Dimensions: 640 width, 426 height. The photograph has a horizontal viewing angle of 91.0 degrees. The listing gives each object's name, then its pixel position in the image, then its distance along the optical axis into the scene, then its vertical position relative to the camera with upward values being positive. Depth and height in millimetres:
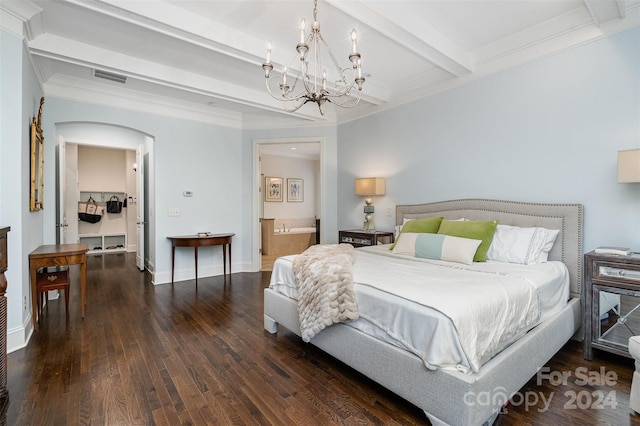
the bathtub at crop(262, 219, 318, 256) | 7359 -797
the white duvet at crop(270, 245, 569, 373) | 1529 -563
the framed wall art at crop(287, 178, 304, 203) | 8945 +487
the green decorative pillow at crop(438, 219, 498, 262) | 2820 -228
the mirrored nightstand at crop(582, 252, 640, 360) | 2199 -691
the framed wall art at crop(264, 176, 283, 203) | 8522 +489
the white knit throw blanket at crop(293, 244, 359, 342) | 2039 -578
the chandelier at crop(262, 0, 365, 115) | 2192 +1593
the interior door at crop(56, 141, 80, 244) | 6242 +302
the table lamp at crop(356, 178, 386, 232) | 4527 +236
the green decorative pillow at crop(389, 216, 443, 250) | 3355 -204
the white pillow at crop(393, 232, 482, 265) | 2736 -372
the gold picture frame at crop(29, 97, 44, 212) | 2947 +421
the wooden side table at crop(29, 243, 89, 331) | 2908 -510
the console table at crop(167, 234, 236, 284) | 4645 -518
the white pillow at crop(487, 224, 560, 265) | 2752 -343
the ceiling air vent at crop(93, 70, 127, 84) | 3721 +1598
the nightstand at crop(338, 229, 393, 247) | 4363 -437
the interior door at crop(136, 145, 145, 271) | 5715 -39
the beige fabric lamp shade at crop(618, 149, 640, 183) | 2256 +304
